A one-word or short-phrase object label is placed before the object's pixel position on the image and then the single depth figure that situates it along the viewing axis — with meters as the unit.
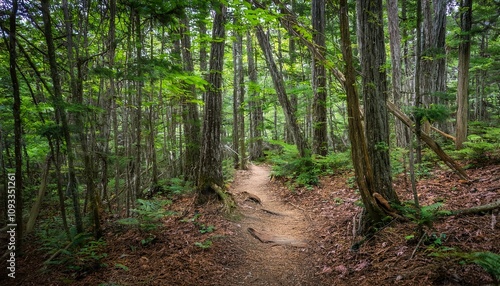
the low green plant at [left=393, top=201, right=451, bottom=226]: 3.60
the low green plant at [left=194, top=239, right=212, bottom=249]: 5.06
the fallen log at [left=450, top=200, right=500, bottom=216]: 4.06
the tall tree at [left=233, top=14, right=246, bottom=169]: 14.73
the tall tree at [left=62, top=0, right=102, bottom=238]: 4.84
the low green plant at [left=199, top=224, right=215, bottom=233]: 5.83
